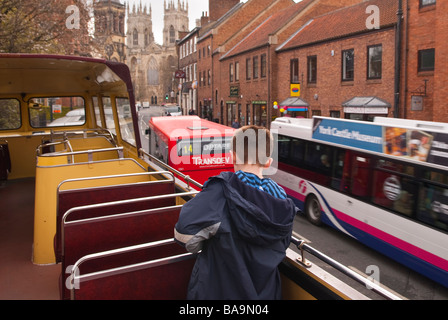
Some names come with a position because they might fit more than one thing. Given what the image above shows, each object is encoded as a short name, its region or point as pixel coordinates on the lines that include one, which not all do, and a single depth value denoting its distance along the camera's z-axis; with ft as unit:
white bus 23.20
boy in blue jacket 7.75
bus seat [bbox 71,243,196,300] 8.89
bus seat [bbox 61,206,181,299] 11.05
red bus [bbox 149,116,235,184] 40.27
